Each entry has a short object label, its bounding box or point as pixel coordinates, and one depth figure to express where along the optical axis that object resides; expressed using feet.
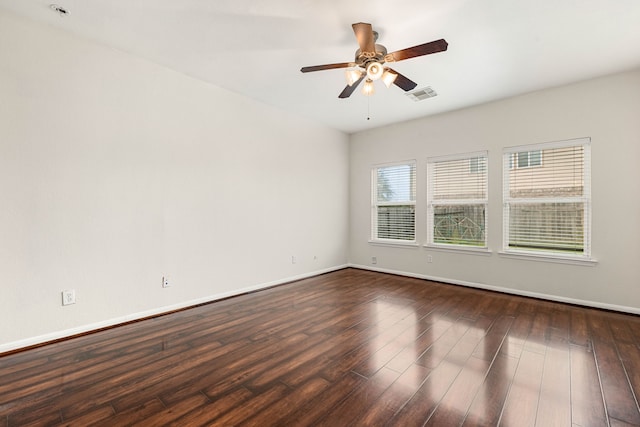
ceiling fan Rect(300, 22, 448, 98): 7.28
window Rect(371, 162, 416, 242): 17.15
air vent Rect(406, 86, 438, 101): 12.53
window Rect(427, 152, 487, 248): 14.67
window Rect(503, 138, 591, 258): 12.01
